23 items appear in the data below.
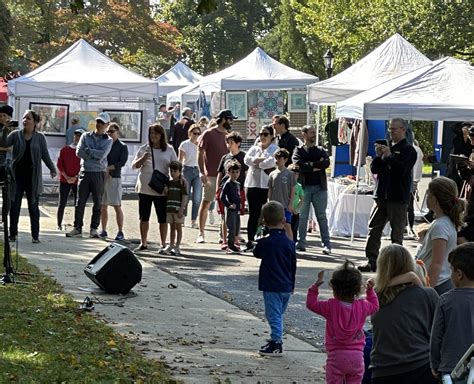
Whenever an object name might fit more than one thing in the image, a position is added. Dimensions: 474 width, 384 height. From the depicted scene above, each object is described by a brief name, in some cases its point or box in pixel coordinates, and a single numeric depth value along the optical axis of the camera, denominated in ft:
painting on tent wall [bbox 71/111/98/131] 93.45
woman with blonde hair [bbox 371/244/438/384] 22.94
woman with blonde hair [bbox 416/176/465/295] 27.14
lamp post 134.72
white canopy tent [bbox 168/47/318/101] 99.35
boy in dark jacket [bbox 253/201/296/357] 32.58
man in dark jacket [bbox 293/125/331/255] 58.54
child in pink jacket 24.56
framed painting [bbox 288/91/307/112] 112.27
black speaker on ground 42.45
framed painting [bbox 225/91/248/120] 111.55
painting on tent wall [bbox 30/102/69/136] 93.04
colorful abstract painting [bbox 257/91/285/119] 114.93
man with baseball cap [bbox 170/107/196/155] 87.47
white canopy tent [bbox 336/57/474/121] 62.08
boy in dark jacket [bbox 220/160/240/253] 58.23
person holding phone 50.80
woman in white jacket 59.11
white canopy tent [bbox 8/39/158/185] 90.84
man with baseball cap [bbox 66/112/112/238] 61.21
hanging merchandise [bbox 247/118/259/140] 115.03
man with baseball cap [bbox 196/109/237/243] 63.72
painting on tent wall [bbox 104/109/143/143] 93.66
